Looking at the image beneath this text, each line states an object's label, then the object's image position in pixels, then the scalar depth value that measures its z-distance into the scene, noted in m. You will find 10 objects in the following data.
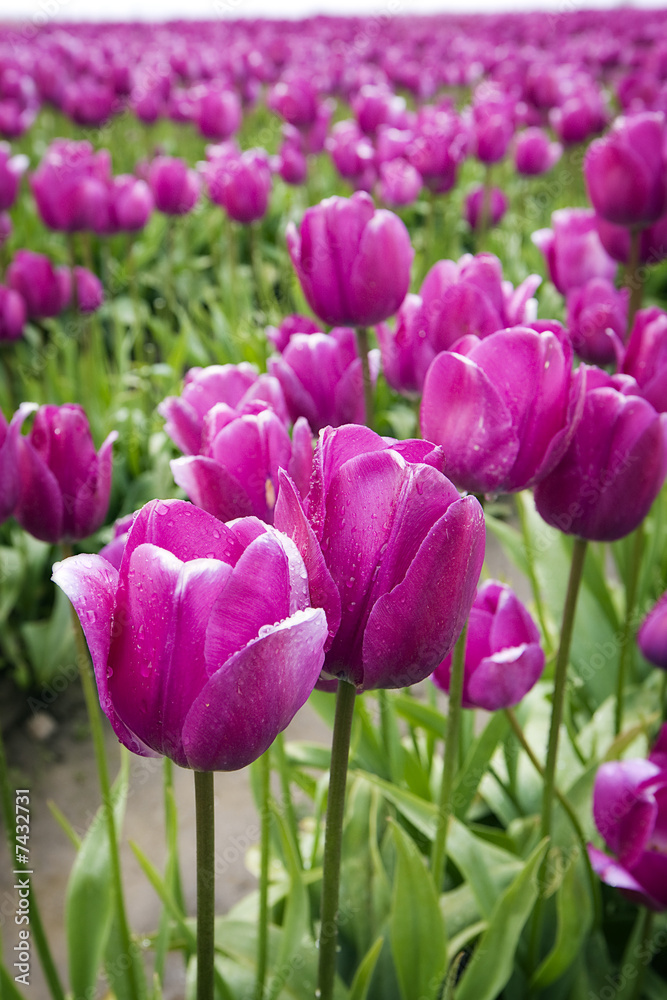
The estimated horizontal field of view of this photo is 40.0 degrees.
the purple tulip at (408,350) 1.11
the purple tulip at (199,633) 0.50
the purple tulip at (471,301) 0.97
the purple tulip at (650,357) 0.95
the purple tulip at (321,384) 1.07
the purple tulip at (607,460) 0.85
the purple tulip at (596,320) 1.37
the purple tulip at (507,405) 0.78
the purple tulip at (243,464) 0.74
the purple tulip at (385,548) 0.55
